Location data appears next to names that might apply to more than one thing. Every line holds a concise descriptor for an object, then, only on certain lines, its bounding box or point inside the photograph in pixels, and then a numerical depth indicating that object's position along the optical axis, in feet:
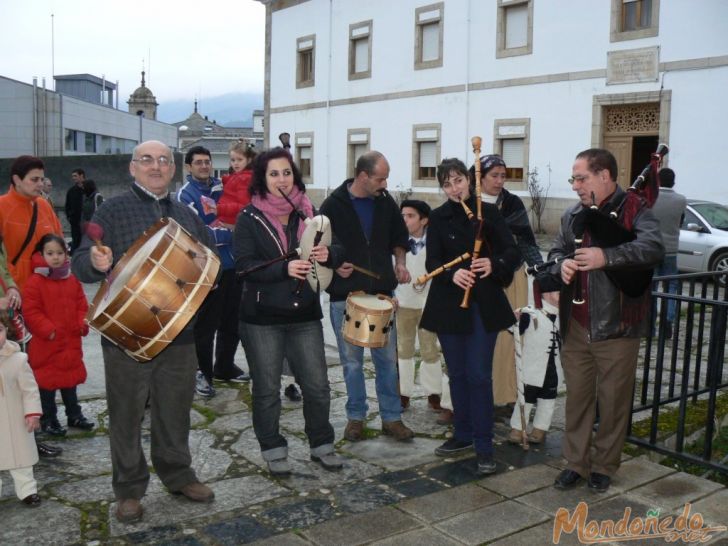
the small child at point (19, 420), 13.46
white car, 42.68
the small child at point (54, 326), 16.58
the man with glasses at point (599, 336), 14.05
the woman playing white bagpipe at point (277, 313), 14.94
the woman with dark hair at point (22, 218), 18.52
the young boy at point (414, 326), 19.40
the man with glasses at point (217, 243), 20.43
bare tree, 71.82
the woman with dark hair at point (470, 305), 15.42
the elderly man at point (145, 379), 13.17
